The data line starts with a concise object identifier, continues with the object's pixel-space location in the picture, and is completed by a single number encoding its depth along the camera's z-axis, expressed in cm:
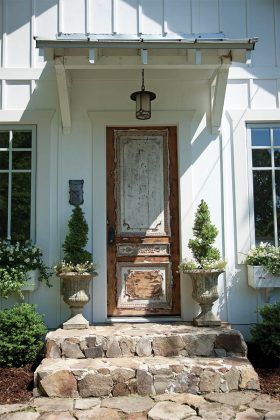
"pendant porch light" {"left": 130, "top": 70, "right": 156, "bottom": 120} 460
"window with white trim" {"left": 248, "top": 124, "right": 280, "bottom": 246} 493
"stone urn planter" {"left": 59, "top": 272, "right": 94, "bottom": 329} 432
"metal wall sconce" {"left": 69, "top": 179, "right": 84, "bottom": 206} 481
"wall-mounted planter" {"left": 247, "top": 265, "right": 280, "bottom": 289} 455
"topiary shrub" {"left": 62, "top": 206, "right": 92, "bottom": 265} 447
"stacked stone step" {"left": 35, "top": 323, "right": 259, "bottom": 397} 359
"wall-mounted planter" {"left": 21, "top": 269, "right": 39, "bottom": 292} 455
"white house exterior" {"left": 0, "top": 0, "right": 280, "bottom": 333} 479
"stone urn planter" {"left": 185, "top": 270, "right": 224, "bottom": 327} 438
